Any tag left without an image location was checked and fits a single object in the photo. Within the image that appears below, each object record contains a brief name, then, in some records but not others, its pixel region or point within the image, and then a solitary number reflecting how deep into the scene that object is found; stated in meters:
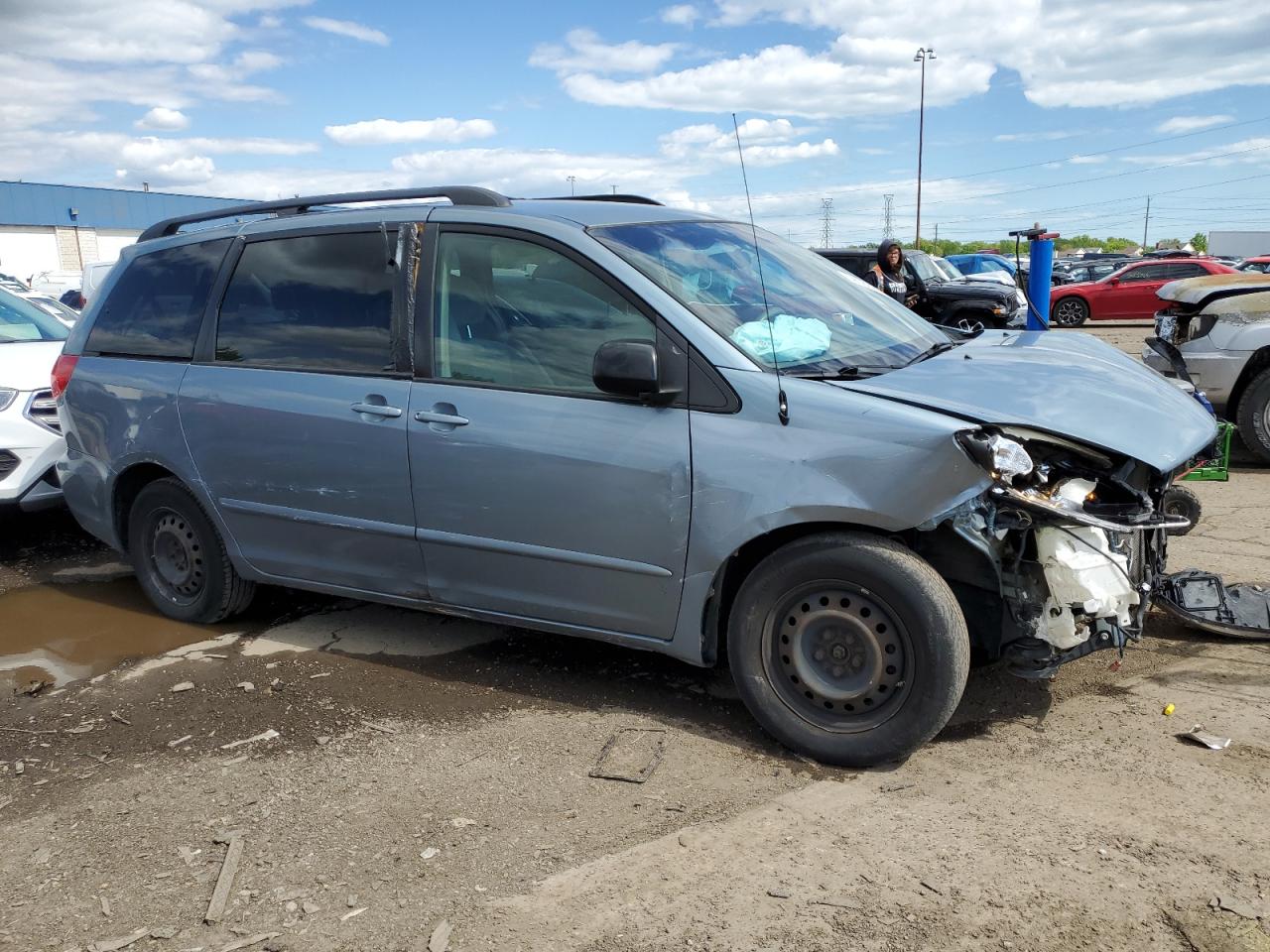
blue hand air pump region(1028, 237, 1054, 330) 11.11
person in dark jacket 11.59
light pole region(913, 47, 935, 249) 52.59
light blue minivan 3.46
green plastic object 5.29
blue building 53.12
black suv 17.62
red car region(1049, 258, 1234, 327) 25.72
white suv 6.57
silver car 8.04
